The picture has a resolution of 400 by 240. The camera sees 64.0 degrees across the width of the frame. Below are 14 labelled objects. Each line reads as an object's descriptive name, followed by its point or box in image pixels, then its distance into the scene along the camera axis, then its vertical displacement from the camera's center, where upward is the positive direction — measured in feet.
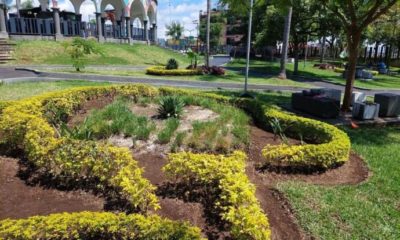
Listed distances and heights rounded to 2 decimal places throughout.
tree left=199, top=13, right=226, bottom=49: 245.45 +16.28
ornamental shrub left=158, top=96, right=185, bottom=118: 29.37 -5.05
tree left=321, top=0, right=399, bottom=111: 35.91 +3.28
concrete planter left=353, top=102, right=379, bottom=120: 34.40 -5.88
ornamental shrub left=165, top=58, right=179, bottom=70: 78.43 -3.19
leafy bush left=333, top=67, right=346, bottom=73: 110.68 -5.29
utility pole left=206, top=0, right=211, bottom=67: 86.73 +9.20
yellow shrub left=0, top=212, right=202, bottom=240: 11.45 -6.38
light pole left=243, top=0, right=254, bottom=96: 39.50 +3.02
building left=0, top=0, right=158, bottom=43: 90.53 +8.64
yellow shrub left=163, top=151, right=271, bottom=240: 12.27 -6.19
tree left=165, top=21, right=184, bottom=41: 285.02 +19.05
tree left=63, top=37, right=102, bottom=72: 64.90 -0.15
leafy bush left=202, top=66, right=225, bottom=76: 77.89 -4.39
